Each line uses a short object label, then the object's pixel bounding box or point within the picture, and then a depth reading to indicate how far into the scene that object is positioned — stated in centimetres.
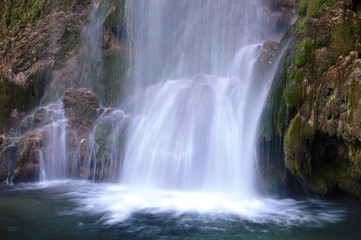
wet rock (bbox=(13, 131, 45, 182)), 1398
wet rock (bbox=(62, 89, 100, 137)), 1503
